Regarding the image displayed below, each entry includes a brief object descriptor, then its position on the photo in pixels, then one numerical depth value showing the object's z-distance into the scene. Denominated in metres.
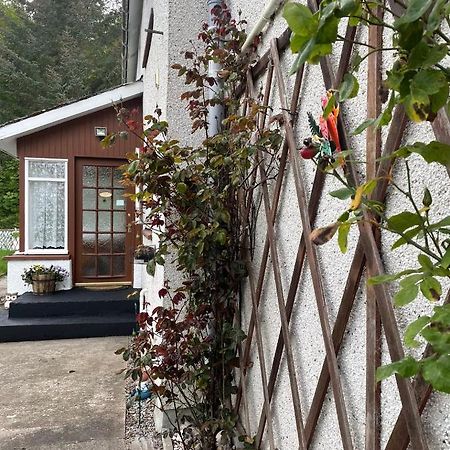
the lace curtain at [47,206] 6.80
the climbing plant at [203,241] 2.23
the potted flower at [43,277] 6.25
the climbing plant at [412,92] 0.51
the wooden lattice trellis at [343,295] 1.01
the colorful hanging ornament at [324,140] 1.21
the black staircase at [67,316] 5.48
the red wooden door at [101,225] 6.87
